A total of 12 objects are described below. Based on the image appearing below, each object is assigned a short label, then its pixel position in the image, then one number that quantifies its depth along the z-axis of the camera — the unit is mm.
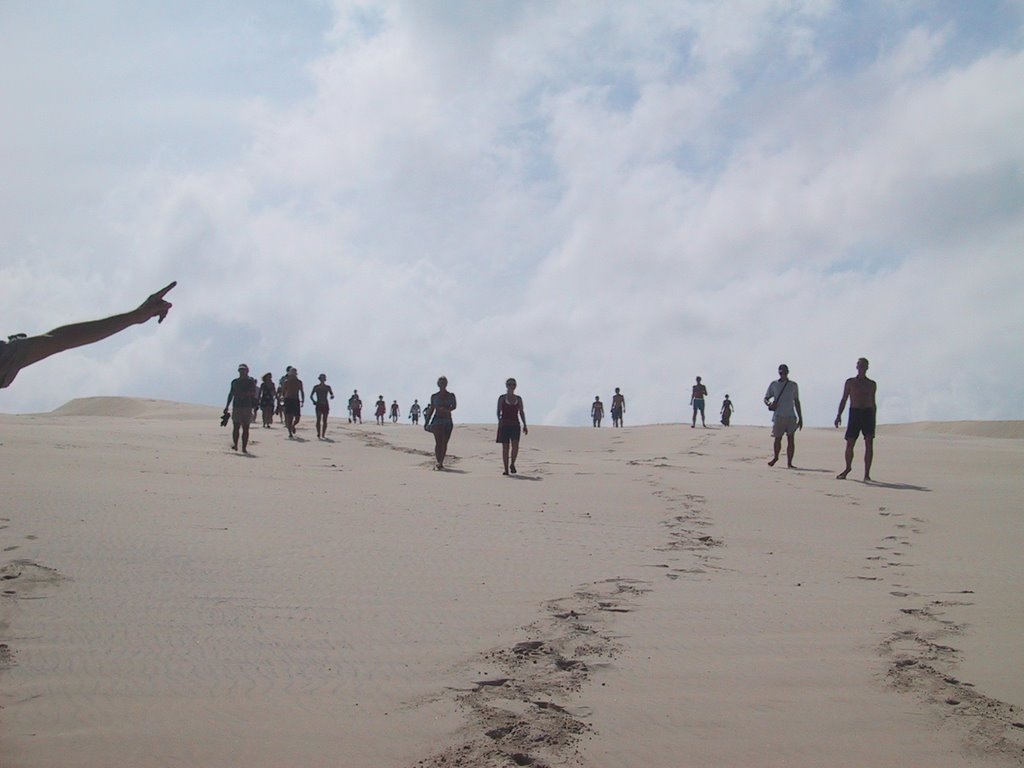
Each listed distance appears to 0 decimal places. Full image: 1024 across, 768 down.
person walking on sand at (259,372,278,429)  23891
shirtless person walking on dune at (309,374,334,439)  20281
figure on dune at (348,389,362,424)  35812
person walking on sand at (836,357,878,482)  12789
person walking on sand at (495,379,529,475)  13852
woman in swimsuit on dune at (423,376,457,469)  14633
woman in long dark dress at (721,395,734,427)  29344
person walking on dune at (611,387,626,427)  31000
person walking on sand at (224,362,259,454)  16047
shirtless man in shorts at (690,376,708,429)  28159
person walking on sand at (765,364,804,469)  14250
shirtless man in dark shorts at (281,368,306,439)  19703
